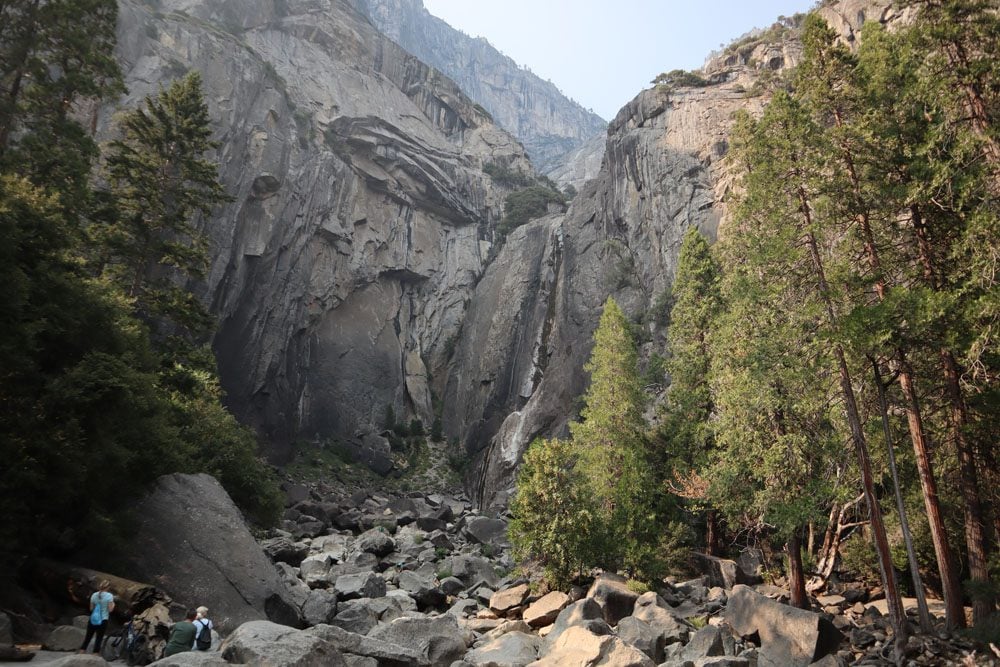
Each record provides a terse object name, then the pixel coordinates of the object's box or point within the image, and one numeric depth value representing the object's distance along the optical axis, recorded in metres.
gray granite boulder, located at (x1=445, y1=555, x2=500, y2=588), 20.61
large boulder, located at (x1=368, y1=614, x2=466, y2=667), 11.24
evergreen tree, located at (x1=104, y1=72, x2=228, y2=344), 21.12
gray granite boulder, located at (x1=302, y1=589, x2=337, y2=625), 14.15
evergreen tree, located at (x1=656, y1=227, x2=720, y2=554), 21.45
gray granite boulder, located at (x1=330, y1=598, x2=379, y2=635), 14.00
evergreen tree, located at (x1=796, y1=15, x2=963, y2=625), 11.81
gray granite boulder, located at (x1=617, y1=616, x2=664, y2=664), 12.05
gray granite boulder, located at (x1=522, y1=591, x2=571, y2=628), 15.66
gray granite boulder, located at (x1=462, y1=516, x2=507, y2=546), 28.88
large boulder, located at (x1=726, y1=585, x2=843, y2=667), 11.29
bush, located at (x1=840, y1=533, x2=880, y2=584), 17.14
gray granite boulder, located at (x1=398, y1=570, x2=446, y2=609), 18.33
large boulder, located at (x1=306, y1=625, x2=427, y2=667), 9.48
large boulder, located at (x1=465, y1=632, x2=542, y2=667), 11.62
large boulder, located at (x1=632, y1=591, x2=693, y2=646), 12.82
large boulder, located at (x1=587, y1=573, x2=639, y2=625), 15.10
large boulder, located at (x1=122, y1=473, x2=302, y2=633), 12.52
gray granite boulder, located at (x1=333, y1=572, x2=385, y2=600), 17.30
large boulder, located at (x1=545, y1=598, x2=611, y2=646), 12.28
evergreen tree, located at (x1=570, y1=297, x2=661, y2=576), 18.20
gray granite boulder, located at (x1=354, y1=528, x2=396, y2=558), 24.18
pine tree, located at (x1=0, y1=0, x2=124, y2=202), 16.56
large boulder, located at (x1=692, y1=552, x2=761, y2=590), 19.52
